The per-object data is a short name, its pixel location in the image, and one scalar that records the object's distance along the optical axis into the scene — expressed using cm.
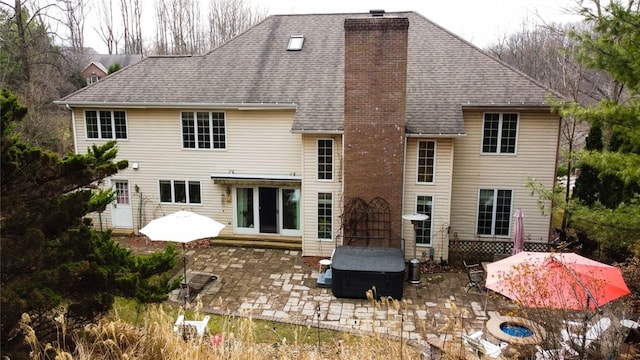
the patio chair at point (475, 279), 1276
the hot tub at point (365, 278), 1184
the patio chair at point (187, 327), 518
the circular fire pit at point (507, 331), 783
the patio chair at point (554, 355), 533
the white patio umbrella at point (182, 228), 1148
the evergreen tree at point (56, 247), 452
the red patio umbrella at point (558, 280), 665
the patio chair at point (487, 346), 593
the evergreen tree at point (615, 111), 822
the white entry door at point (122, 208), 1747
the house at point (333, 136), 1410
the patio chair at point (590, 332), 626
